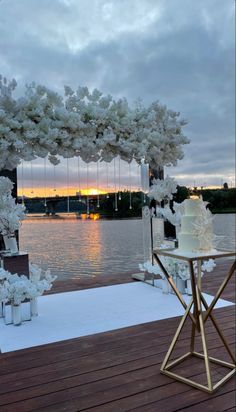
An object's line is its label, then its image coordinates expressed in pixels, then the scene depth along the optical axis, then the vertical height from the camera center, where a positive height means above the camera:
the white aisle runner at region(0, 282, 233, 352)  2.58 -0.93
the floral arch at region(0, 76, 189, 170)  2.65 +0.68
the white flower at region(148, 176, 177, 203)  3.82 +0.20
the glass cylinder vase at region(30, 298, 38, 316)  3.00 -0.86
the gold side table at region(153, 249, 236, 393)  1.79 -0.65
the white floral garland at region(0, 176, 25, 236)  2.99 -0.01
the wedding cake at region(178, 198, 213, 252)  1.90 -0.12
